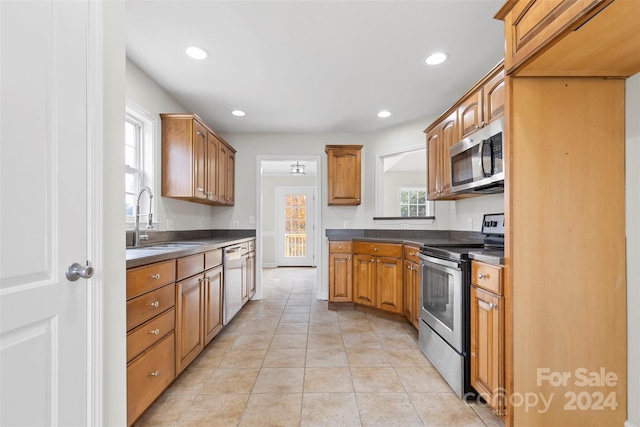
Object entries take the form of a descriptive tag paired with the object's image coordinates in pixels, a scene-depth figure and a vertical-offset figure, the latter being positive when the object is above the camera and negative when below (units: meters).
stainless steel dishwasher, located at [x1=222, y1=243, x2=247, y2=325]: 2.96 -0.72
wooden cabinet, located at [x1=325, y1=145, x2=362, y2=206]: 4.07 +0.61
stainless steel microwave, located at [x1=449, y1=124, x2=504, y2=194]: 1.84 +0.37
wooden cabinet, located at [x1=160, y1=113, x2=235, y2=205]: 2.93 +0.61
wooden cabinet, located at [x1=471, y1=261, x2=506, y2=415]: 1.56 -0.69
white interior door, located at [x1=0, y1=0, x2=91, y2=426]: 0.80 +0.02
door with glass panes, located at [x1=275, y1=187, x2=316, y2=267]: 7.23 -0.26
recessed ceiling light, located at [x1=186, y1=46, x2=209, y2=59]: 2.21 +1.28
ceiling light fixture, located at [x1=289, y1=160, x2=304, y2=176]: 5.26 +0.85
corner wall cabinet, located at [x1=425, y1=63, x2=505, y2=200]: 1.92 +0.75
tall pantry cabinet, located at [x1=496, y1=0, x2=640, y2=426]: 1.40 -0.12
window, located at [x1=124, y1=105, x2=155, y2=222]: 2.62 +0.59
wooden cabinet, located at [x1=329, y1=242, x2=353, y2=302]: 3.78 -0.75
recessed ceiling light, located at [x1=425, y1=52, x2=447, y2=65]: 2.32 +1.29
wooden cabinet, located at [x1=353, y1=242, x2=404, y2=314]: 3.23 -0.72
